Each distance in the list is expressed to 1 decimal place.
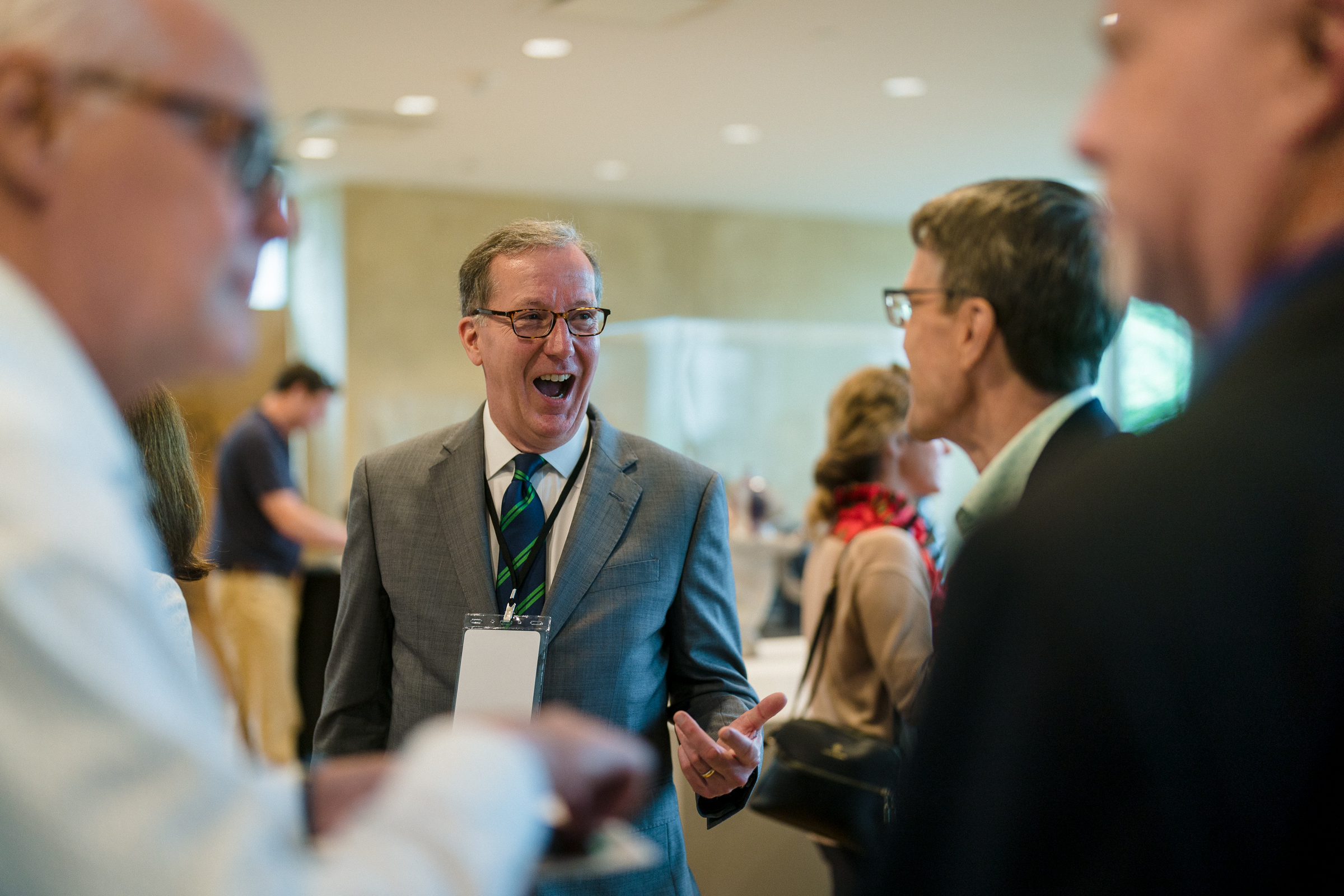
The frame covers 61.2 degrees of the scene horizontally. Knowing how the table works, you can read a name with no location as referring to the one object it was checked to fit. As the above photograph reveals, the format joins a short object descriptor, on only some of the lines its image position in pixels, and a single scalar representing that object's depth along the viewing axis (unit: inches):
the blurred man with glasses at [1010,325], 64.6
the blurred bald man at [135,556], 21.0
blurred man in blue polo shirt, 222.5
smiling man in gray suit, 73.5
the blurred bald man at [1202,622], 23.4
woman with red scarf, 101.1
